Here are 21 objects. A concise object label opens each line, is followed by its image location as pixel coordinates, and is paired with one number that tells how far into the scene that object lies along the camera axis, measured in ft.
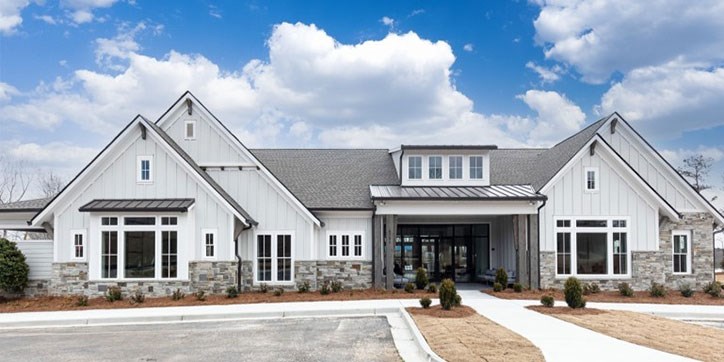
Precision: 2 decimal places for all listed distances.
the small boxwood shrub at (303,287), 67.05
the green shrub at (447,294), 48.91
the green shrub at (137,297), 59.41
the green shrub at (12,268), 61.52
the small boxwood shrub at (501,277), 67.21
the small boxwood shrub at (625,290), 64.80
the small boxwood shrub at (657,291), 64.85
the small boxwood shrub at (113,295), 60.34
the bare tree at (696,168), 130.93
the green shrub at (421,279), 66.64
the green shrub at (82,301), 58.34
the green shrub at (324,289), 65.31
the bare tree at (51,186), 158.59
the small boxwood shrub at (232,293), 62.21
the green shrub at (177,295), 60.70
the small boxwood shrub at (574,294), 50.70
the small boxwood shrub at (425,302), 50.90
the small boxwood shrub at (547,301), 52.11
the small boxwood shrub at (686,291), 65.51
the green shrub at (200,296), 60.44
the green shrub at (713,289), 66.13
